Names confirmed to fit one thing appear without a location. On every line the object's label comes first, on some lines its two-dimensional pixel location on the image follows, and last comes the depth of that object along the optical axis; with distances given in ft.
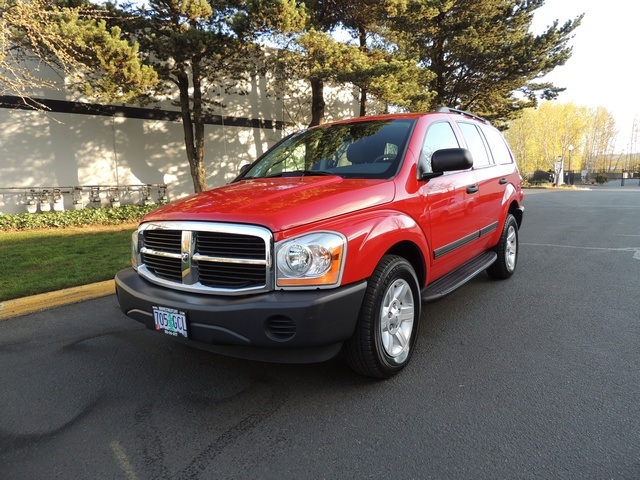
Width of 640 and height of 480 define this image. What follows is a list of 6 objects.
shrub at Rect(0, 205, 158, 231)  33.65
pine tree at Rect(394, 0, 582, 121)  57.77
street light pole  158.30
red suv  8.00
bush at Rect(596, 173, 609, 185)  168.96
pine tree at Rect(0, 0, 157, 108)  20.15
